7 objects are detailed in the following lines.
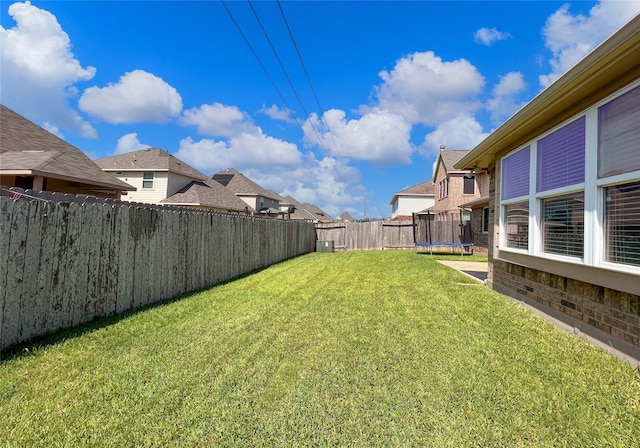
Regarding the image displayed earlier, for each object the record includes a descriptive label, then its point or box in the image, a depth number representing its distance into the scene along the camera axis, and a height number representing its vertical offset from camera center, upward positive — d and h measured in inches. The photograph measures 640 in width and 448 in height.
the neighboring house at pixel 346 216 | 3484.3 +136.3
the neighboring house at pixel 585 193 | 122.3 +19.8
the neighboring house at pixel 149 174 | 815.1 +124.5
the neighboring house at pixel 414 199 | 1333.7 +128.6
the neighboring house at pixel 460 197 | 651.5 +87.9
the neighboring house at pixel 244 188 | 1184.2 +139.7
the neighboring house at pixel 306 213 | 1769.3 +117.0
